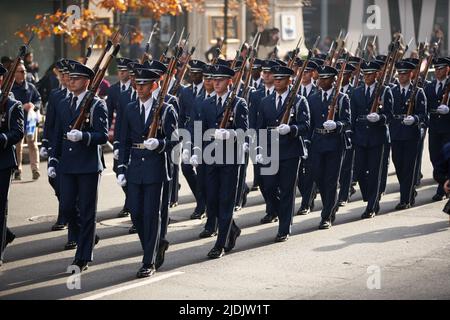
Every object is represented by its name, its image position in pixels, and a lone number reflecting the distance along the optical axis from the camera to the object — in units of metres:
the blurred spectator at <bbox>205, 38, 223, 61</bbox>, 25.72
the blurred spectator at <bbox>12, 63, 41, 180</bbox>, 17.30
